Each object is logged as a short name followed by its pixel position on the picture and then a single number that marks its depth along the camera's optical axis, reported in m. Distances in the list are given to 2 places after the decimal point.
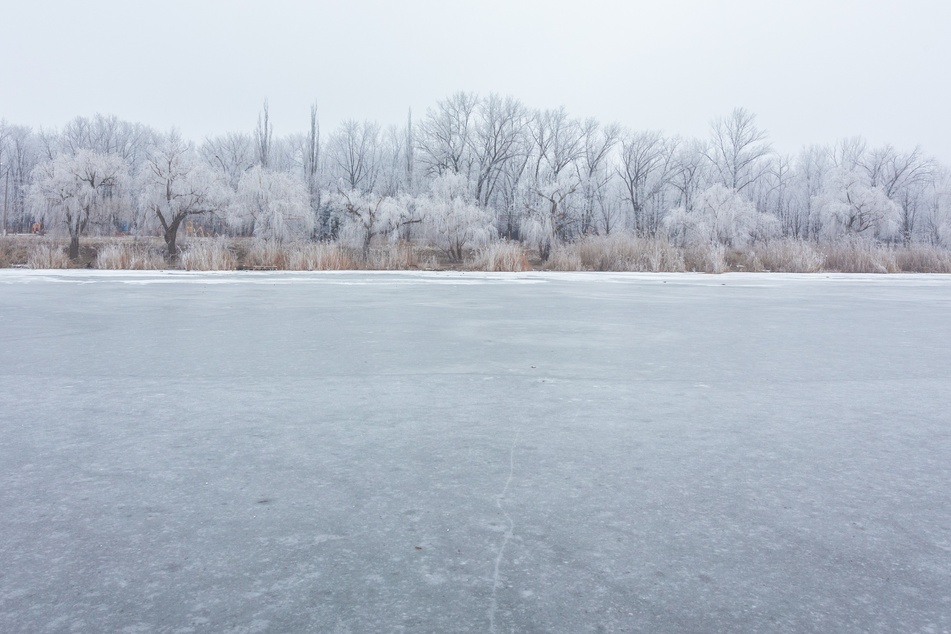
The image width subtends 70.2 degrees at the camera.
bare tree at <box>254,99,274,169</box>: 47.14
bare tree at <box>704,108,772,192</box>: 52.53
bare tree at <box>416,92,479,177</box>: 47.38
